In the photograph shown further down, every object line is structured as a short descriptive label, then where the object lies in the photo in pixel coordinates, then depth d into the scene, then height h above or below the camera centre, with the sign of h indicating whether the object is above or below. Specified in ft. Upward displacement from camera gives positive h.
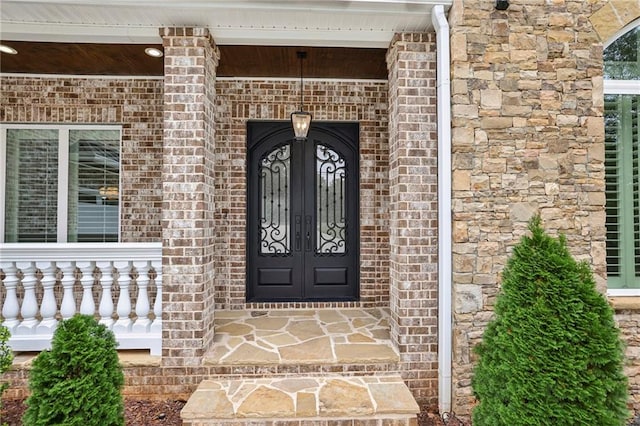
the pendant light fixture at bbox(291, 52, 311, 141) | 12.63 +3.63
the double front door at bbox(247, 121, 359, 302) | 15.19 +0.25
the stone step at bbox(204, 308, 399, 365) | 10.04 -4.07
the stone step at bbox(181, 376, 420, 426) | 8.27 -4.69
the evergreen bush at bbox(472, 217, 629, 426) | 6.74 -2.67
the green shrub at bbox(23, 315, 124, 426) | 6.56 -3.25
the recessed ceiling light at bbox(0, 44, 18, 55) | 11.86 +6.06
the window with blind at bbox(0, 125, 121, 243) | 14.49 +1.43
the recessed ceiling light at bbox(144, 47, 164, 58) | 11.80 +5.95
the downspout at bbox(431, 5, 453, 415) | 9.64 +0.22
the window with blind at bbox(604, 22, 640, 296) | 10.61 +1.84
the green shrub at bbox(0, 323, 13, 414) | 8.44 -3.50
